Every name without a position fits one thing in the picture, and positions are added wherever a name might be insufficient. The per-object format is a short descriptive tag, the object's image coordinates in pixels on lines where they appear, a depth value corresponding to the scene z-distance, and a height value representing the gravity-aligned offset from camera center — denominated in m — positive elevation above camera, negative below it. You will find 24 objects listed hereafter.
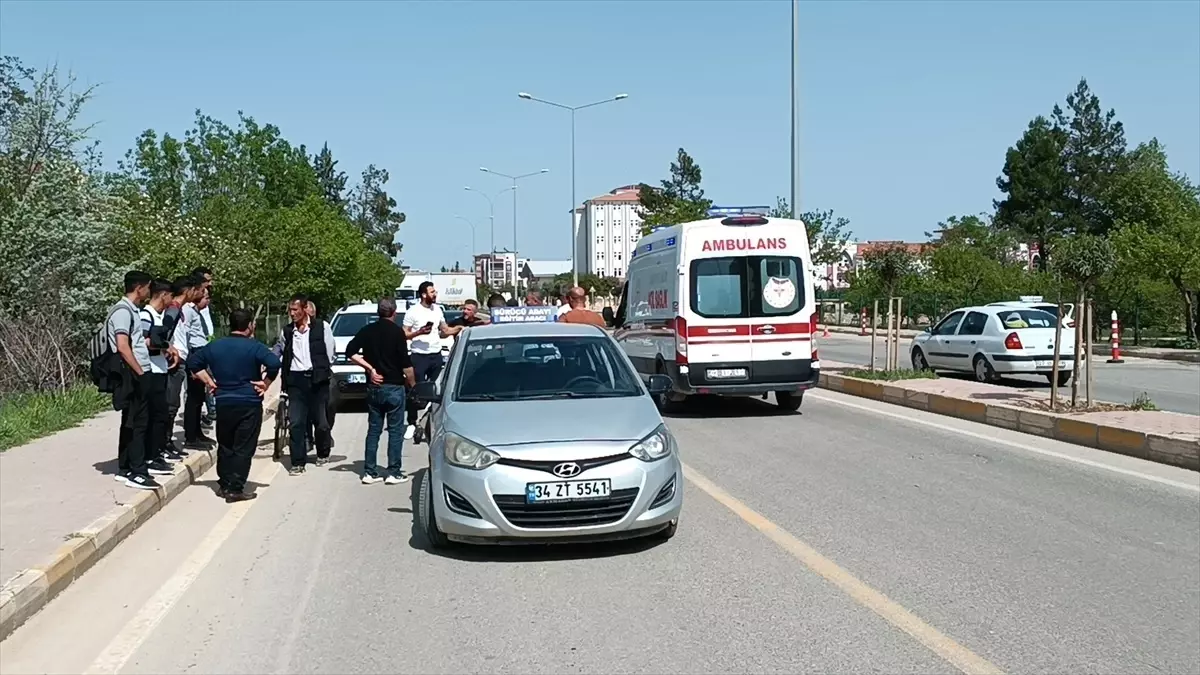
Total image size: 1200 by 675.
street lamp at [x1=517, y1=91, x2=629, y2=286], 47.84 +8.99
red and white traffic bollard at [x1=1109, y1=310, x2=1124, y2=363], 28.95 -1.21
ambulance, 15.04 -0.09
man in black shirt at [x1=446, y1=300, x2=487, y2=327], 15.11 -0.19
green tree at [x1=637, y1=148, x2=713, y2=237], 50.12 +7.45
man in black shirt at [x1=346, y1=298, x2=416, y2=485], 9.94 -0.64
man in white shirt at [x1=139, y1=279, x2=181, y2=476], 9.68 -0.64
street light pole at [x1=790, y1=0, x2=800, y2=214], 22.89 +3.19
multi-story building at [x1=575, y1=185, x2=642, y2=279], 165.00 +10.33
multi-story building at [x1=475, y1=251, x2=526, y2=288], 128.80 +4.62
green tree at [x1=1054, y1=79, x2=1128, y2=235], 65.44 +8.78
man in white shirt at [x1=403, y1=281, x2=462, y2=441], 13.06 -0.45
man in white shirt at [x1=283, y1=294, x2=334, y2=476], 10.90 -0.70
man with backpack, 9.28 -0.65
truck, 56.91 +0.77
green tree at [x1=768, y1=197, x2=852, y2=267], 56.25 +3.55
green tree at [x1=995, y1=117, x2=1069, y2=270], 66.50 +7.41
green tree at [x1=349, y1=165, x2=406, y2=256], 107.75 +9.35
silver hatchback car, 6.82 -1.08
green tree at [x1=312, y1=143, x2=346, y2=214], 96.56 +11.42
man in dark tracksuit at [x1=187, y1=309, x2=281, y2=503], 9.27 -0.78
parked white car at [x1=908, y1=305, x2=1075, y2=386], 19.45 -0.80
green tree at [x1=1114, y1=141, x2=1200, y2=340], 31.33 +2.12
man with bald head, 14.41 -0.13
